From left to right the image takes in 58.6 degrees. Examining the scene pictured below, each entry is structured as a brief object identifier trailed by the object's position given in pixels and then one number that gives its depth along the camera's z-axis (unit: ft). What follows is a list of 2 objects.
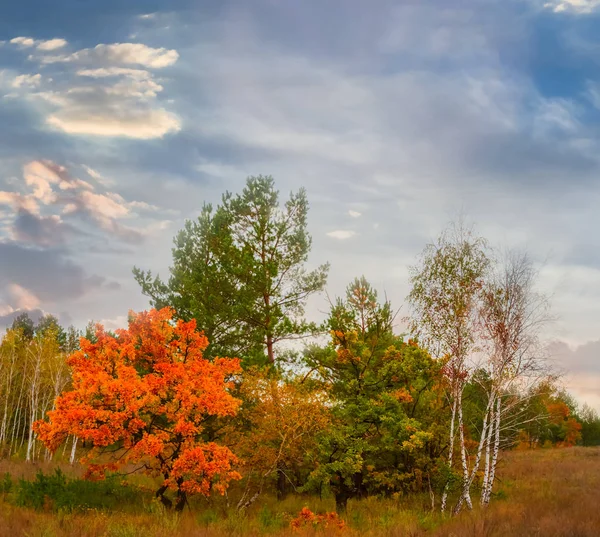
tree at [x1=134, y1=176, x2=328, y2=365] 78.43
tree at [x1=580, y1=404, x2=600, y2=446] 240.73
